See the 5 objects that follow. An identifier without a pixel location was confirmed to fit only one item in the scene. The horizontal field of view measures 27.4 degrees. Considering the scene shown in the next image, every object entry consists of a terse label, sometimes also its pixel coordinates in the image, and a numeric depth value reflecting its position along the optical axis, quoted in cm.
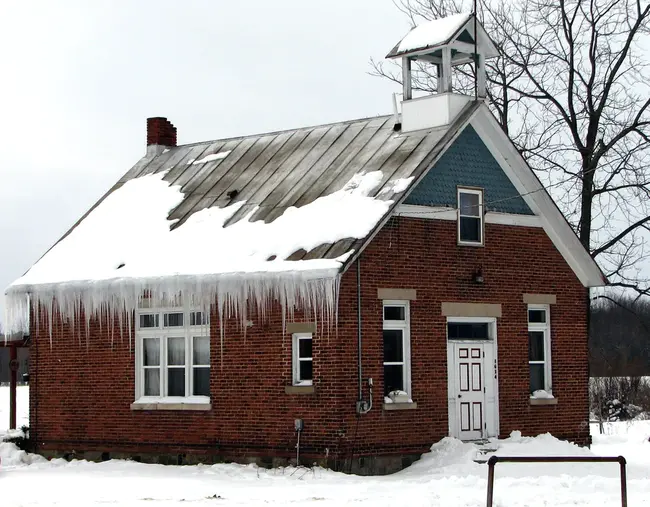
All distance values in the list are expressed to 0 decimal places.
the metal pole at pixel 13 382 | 2847
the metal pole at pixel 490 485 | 1551
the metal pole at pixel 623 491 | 1626
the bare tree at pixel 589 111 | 3347
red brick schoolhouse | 2230
